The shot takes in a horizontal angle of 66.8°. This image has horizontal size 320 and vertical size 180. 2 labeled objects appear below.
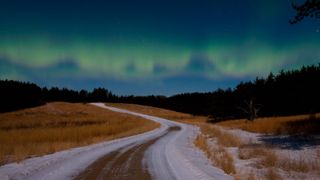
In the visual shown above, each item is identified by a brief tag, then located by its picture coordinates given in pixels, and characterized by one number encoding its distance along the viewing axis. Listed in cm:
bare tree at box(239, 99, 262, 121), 3775
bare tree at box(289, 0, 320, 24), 1374
